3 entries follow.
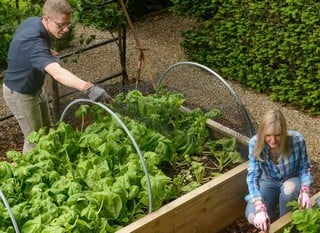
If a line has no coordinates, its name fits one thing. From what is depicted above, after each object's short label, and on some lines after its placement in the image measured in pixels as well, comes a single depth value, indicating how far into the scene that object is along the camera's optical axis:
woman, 3.90
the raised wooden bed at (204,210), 4.05
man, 4.12
